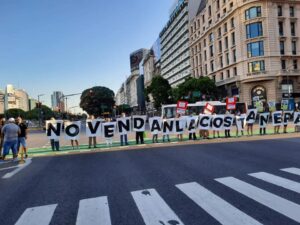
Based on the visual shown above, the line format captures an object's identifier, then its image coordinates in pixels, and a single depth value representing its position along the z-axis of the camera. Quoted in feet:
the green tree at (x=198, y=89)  135.20
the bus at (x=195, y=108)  90.18
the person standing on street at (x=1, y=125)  32.81
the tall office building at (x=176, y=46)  195.81
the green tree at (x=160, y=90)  190.05
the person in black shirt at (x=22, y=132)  31.83
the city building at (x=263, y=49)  119.54
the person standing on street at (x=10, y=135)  30.81
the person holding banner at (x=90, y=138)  40.39
